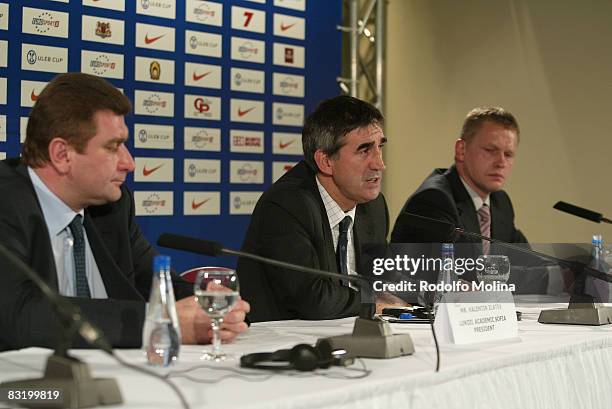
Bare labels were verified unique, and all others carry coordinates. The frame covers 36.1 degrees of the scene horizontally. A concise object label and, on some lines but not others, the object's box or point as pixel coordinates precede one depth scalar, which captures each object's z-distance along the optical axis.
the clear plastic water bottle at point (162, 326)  1.85
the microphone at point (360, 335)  2.02
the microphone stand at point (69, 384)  1.47
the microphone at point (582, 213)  3.05
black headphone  1.82
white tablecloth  1.62
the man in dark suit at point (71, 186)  2.34
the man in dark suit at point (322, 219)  2.91
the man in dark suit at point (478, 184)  4.05
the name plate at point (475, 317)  2.21
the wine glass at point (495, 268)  2.55
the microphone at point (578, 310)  2.68
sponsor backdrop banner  4.25
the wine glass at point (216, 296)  1.98
